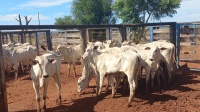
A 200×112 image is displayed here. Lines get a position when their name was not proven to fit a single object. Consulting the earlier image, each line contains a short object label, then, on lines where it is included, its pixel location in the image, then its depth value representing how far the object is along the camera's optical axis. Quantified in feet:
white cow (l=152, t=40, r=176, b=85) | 34.17
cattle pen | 23.40
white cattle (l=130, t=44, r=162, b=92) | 31.37
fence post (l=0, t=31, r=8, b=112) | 23.31
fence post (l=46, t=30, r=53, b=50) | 38.65
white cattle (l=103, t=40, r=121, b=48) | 39.27
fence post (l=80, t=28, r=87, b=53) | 36.38
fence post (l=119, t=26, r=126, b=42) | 41.45
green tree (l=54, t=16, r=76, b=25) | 166.55
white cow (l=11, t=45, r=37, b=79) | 48.29
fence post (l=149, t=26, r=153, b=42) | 49.93
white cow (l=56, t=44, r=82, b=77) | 46.19
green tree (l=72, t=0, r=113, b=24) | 111.86
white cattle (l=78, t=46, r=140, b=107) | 26.68
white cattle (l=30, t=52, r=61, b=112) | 25.38
